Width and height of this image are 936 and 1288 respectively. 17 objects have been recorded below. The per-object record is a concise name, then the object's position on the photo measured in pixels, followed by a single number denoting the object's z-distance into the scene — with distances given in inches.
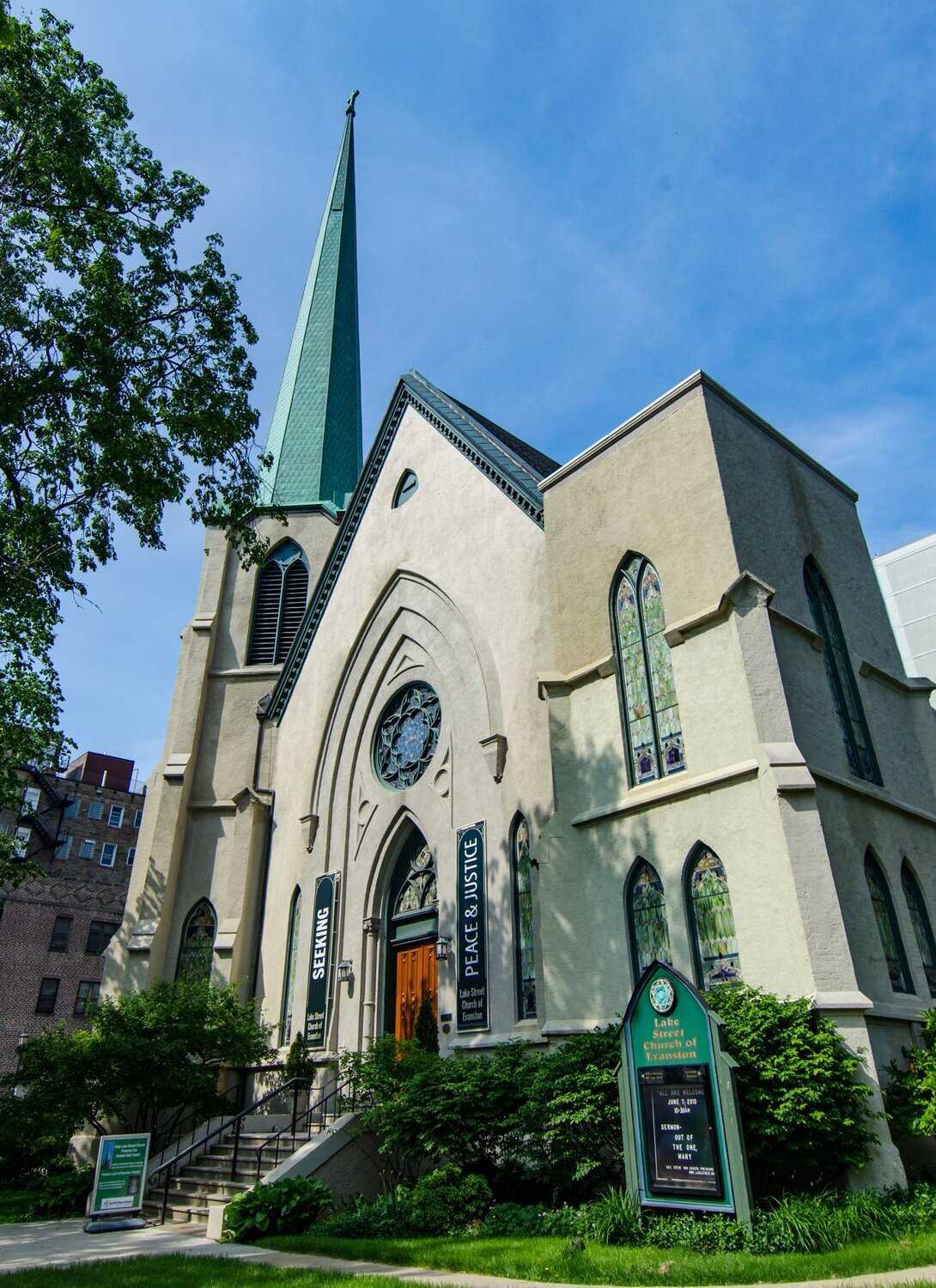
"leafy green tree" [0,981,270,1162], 539.5
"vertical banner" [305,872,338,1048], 615.5
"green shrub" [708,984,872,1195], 314.2
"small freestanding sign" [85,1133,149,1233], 431.2
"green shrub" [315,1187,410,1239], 365.3
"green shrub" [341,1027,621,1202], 366.9
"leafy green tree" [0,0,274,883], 444.5
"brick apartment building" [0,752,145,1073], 1482.5
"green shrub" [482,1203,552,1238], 341.4
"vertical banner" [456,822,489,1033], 515.2
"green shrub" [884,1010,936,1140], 329.1
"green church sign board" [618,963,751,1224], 296.4
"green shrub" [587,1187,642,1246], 304.0
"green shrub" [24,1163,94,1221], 510.9
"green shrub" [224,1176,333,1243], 381.7
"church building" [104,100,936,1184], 405.1
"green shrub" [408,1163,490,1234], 364.5
